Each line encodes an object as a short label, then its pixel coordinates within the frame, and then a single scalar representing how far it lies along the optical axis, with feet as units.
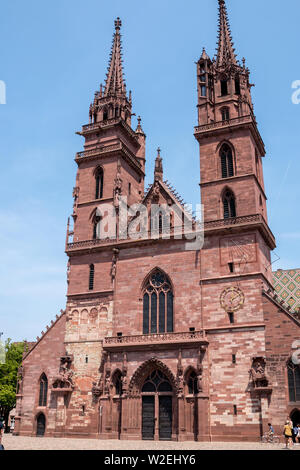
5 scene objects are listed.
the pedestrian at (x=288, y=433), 68.80
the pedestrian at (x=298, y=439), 81.23
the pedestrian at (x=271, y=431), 85.71
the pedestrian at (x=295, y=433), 81.76
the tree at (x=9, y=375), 148.66
